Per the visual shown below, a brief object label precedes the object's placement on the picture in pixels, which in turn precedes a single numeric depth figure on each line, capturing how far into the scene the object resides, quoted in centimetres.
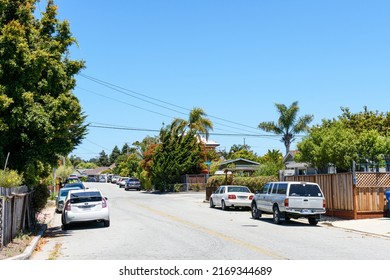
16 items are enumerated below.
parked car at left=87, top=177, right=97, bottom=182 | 12970
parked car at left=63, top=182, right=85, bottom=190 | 3406
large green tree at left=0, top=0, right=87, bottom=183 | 1689
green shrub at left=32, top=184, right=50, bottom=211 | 2273
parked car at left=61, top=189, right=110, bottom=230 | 1974
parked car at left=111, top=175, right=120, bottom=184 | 10381
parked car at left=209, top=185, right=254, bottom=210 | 2880
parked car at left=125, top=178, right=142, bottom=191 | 6754
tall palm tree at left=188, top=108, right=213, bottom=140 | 6112
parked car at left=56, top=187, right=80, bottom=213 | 2970
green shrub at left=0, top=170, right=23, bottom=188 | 1464
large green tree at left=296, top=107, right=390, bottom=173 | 2961
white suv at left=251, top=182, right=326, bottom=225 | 2039
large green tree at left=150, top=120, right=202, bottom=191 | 5641
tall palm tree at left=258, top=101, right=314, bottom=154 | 6138
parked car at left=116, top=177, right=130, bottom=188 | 7948
